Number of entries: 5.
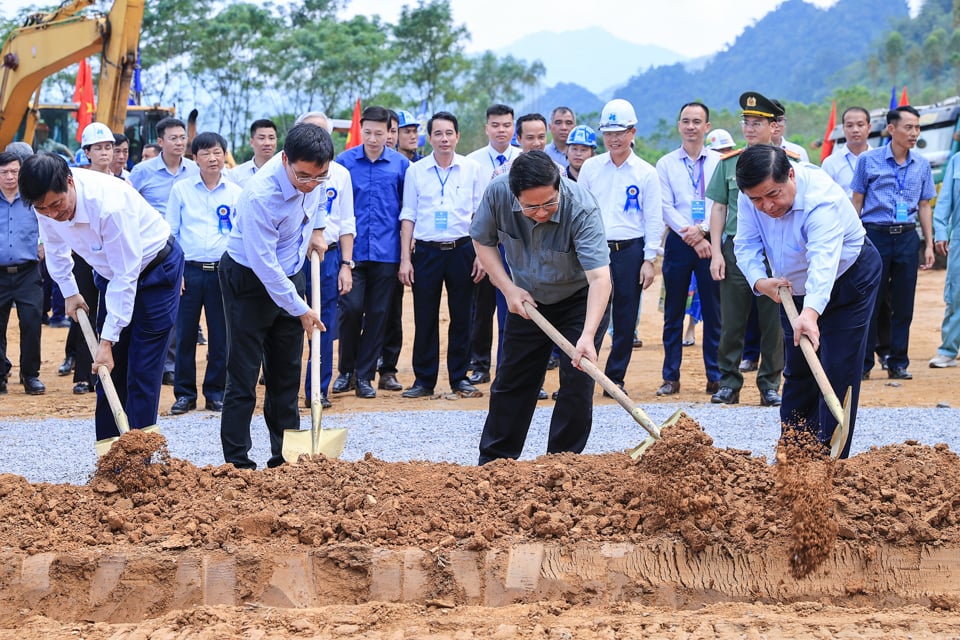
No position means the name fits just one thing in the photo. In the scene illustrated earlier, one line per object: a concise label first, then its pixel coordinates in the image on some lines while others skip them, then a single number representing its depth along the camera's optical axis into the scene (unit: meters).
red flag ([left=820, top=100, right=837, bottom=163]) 15.34
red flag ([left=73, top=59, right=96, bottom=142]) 12.79
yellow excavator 12.61
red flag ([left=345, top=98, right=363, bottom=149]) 12.60
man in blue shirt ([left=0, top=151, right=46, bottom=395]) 8.50
